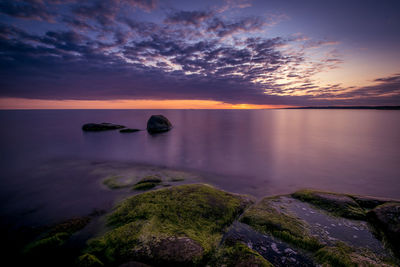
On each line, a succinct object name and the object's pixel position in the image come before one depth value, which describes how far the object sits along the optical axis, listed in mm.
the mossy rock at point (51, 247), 4637
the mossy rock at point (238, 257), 4102
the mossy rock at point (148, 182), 9345
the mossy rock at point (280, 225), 4988
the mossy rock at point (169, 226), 4488
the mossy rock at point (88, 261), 4189
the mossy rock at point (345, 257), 4219
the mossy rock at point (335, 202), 6402
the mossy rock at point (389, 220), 4978
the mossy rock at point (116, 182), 9625
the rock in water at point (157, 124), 33088
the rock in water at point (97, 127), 33969
